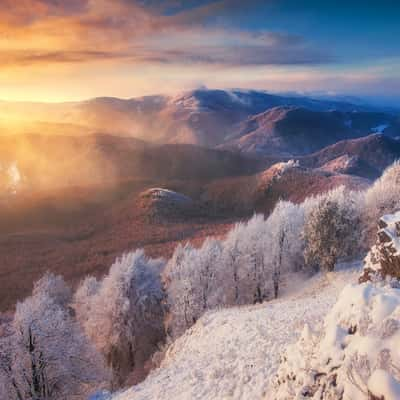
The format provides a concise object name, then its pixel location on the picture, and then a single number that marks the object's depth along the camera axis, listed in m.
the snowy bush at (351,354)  8.33
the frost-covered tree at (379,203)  51.67
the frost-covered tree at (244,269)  53.31
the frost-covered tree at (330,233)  47.25
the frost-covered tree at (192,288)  45.72
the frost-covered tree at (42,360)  28.16
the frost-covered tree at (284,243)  53.94
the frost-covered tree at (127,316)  42.78
